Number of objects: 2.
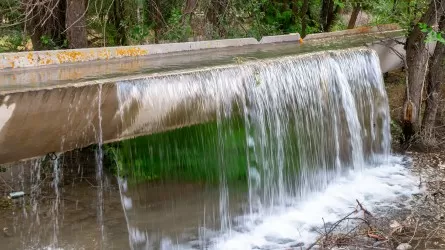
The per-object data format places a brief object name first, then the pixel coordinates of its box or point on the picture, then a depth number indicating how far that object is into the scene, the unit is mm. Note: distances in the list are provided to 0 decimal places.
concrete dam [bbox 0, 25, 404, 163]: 4449
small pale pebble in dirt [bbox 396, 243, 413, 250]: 5438
